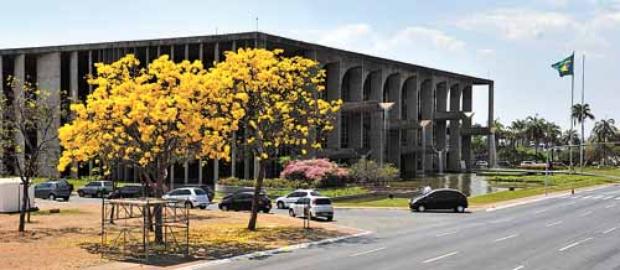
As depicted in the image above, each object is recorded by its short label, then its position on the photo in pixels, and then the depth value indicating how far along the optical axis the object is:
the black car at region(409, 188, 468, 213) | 52.25
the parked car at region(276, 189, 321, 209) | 48.82
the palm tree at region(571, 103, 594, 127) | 171.35
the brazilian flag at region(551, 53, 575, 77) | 92.19
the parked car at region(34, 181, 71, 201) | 59.53
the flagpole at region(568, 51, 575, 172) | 92.88
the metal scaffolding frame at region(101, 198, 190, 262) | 27.45
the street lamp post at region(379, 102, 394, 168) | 87.50
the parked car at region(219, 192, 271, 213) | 50.56
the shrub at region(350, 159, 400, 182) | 71.06
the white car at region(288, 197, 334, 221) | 43.50
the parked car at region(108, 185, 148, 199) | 57.00
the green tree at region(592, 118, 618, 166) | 180.38
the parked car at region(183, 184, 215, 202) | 58.07
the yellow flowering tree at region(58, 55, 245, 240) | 29.69
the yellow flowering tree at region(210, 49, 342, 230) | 34.88
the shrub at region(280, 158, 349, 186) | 66.38
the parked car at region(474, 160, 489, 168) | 145.88
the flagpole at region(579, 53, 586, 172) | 122.41
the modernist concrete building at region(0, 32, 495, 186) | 81.94
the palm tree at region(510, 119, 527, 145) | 188.12
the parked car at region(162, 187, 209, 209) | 51.25
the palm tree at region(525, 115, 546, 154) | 174.38
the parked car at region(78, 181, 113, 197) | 63.78
